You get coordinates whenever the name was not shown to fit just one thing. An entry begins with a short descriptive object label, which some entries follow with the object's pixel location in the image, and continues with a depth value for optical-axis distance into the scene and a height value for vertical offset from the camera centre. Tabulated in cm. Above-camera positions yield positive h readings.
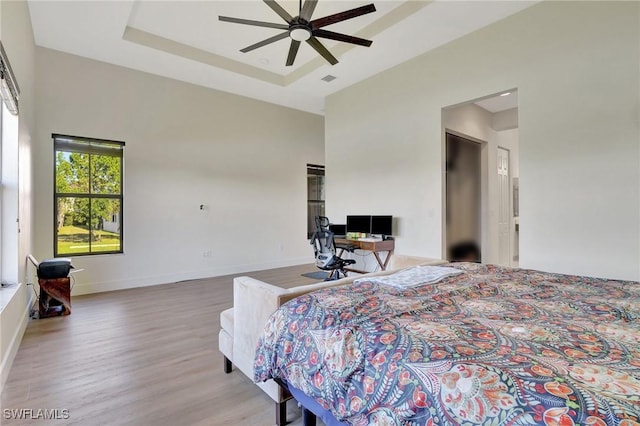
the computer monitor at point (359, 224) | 539 -15
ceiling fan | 294 +187
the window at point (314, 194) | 763 +52
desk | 500 -50
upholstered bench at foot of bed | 179 -68
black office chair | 489 -57
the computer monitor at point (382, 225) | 506 -16
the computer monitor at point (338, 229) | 579 -25
